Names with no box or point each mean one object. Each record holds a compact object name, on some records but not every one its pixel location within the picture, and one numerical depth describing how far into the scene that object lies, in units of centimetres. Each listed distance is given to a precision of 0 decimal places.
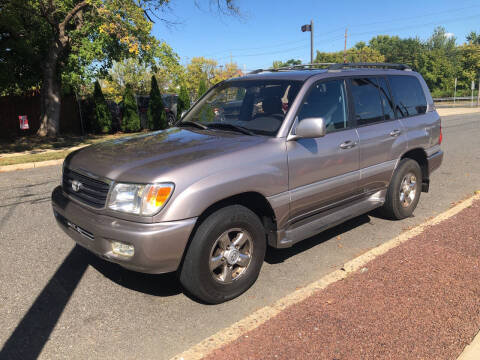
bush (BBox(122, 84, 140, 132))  1977
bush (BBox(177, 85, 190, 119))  2183
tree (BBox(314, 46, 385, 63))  8647
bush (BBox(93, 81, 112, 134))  1928
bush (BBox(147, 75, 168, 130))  2050
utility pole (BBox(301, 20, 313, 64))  2672
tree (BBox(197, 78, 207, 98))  2350
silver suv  290
